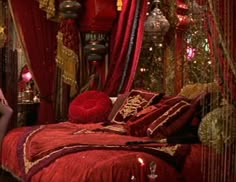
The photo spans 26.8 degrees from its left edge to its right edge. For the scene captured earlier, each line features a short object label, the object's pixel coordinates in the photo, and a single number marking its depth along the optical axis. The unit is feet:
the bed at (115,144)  9.61
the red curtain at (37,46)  20.01
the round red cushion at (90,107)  15.99
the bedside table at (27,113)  20.62
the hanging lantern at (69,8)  17.99
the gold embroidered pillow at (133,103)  14.48
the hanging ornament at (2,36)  20.64
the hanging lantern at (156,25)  16.09
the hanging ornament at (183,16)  15.31
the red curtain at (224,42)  8.84
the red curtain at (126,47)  17.20
